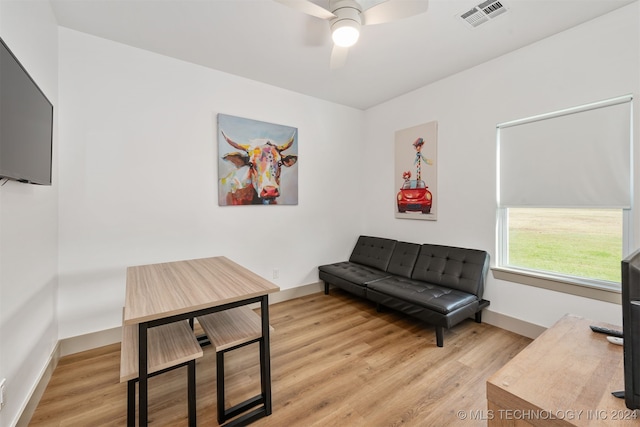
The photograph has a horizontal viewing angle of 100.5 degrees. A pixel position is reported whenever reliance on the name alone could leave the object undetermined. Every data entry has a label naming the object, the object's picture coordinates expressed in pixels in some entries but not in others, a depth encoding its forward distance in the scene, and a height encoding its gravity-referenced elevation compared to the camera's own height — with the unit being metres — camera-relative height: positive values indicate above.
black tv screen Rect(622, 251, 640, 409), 0.84 -0.35
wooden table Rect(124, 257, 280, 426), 1.29 -0.49
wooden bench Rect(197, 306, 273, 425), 1.54 -0.75
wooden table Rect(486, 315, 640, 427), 0.95 -0.71
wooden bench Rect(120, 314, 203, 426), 1.35 -0.77
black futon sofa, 2.50 -0.79
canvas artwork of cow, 3.03 +0.61
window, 2.11 +0.18
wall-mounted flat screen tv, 1.15 +0.44
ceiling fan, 1.69 +1.34
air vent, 2.00 +1.58
